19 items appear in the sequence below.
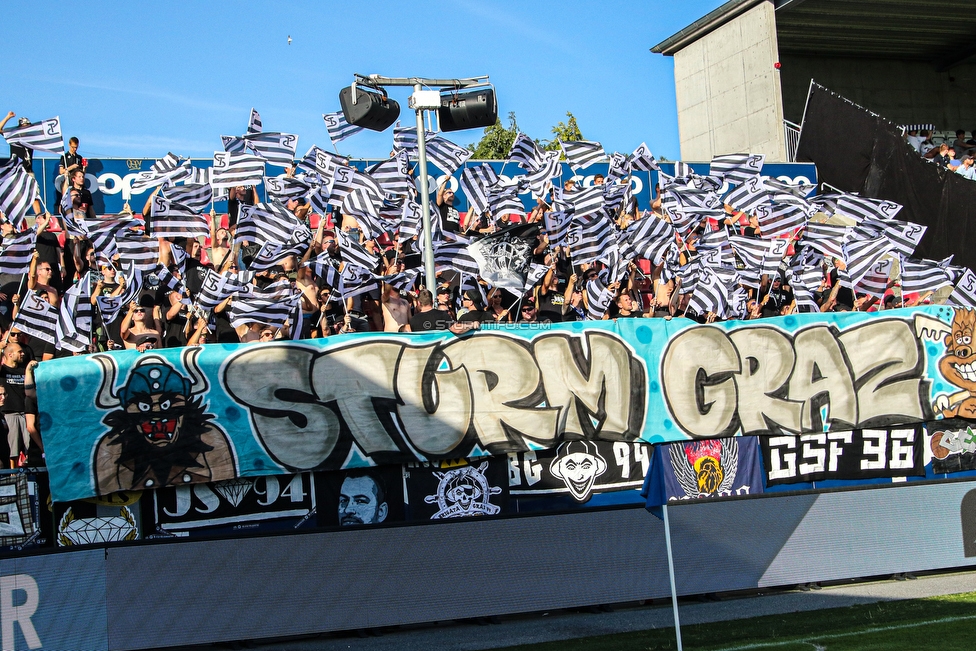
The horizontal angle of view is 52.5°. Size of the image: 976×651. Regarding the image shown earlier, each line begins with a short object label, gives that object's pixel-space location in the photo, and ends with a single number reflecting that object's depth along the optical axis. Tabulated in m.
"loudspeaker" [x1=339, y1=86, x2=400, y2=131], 11.97
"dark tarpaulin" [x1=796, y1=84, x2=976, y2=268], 18.12
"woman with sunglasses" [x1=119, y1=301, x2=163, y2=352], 11.18
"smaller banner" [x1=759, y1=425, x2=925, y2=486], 12.52
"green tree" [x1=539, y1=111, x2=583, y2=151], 30.93
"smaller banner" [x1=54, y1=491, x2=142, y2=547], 10.12
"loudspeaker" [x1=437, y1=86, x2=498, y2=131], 12.23
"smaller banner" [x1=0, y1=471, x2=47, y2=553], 9.78
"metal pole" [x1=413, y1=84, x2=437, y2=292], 11.77
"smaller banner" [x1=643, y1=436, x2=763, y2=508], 11.91
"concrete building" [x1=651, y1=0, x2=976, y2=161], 22.88
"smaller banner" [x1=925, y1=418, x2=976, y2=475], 13.18
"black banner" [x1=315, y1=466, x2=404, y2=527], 10.82
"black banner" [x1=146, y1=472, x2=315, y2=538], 10.41
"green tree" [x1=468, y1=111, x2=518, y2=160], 31.44
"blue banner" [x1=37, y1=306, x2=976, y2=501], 10.34
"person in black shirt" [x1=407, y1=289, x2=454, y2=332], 11.69
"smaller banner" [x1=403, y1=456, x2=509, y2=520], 11.05
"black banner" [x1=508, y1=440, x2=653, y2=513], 11.49
